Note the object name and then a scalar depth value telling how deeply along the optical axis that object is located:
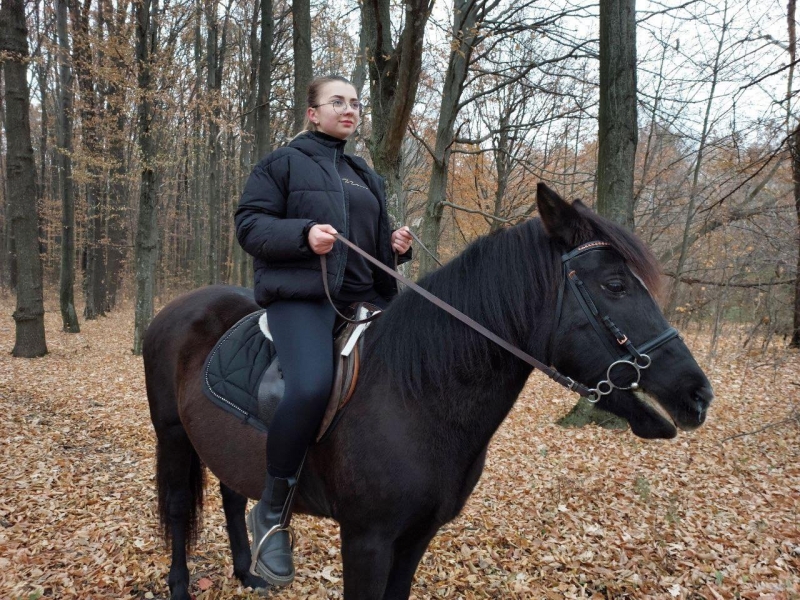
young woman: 2.20
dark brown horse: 1.87
